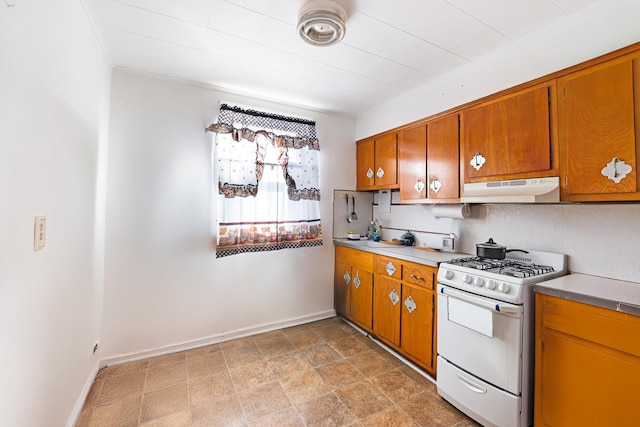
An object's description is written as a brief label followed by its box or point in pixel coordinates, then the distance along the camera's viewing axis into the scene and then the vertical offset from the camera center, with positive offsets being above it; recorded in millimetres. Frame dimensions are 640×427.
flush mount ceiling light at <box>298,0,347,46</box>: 1534 +1138
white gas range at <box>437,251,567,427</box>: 1537 -699
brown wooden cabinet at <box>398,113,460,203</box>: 2320 +526
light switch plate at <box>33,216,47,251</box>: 1146 -89
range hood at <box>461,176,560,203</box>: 1691 +199
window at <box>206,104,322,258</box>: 2666 +358
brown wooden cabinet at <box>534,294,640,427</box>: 1229 -704
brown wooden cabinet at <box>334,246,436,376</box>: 2152 -794
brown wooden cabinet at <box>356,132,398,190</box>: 2971 +643
